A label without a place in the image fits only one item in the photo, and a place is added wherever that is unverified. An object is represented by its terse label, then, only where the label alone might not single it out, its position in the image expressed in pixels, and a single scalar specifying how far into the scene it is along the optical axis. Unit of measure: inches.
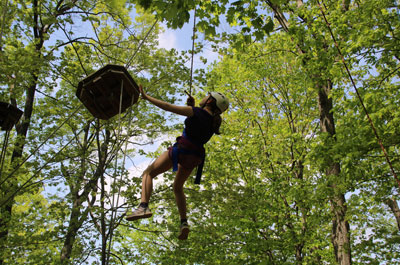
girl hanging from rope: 152.3
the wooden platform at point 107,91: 167.6
